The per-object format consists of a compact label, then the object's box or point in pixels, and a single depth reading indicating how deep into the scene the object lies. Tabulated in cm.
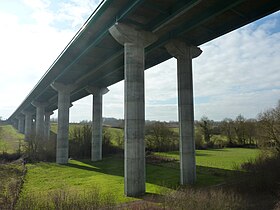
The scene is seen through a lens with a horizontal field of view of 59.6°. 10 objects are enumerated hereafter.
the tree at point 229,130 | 5602
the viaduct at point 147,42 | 1438
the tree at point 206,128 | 5488
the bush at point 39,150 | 3481
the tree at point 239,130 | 5519
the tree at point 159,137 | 4466
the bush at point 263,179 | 1331
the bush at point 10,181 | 1062
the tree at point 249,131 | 5169
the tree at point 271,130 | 2039
